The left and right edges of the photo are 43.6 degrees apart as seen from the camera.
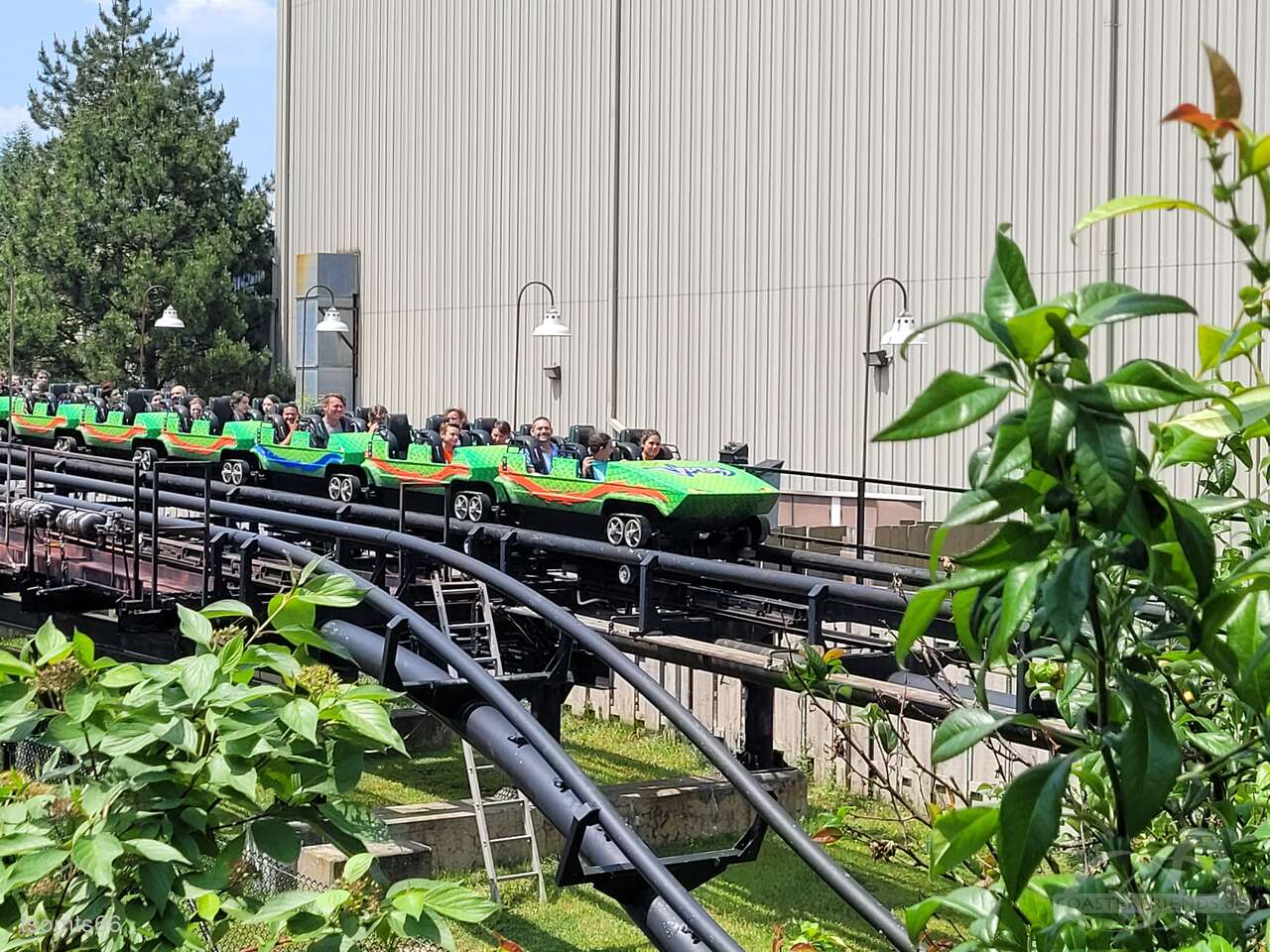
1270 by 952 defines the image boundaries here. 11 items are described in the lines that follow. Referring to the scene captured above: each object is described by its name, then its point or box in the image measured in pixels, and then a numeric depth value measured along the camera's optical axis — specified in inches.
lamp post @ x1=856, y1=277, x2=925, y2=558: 673.0
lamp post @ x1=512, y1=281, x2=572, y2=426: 860.0
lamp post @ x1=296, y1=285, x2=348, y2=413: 1228.3
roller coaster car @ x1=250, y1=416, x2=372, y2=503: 686.5
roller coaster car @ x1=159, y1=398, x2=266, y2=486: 749.9
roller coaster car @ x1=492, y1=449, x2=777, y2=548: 535.5
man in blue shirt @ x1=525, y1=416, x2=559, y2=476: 581.0
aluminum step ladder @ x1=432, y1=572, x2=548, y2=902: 398.0
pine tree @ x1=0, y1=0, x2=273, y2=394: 1683.1
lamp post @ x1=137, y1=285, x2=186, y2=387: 1654.8
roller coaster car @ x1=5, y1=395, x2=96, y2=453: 892.0
